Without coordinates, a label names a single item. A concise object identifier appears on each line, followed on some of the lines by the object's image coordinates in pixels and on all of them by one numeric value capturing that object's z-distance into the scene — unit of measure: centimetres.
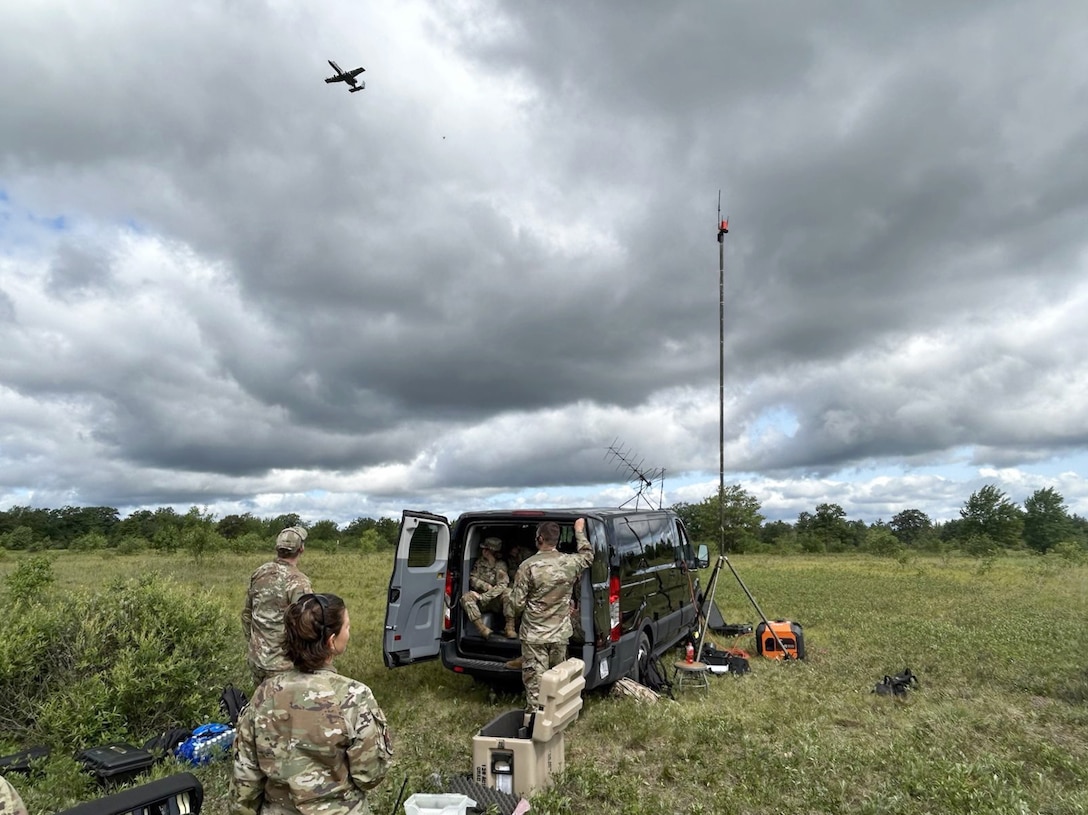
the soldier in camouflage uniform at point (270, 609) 519
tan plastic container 431
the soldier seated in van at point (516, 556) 788
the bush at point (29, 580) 661
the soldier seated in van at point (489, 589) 679
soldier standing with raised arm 566
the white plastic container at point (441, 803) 348
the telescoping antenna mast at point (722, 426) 892
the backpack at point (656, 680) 719
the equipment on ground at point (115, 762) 454
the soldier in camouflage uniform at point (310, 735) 249
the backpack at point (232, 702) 598
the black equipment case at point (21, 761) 453
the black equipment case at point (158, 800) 301
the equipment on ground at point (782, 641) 923
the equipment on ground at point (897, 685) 746
